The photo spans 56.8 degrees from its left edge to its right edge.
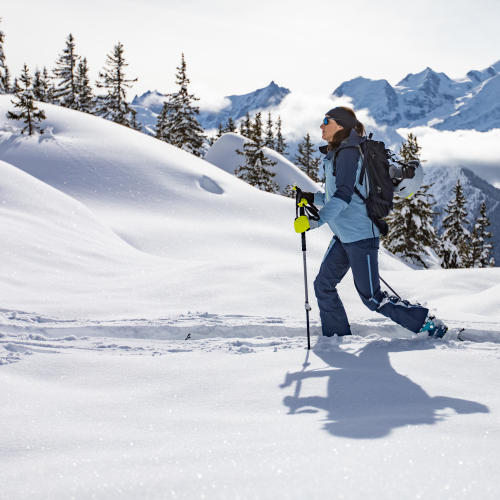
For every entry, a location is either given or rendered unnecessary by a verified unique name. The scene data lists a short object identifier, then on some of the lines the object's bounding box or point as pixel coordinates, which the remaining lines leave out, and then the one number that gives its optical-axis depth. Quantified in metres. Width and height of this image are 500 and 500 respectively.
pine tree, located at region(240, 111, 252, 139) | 44.56
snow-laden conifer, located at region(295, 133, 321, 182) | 53.59
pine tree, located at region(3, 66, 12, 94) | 39.34
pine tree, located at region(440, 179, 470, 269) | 40.53
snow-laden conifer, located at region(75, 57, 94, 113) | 44.84
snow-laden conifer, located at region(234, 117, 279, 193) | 34.62
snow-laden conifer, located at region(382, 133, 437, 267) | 28.16
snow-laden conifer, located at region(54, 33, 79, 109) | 45.75
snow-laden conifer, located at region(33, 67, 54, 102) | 44.91
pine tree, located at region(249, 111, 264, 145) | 34.59
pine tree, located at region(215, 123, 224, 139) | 55.50
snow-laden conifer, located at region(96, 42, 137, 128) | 43.84
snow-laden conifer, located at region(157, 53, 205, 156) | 38.75
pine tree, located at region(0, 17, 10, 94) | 37.85
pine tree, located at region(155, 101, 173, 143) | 39.41
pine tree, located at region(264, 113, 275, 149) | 55.66
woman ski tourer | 4.08
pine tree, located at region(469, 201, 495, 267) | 45.16
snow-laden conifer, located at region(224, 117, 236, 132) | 52.42
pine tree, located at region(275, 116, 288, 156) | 62.72
